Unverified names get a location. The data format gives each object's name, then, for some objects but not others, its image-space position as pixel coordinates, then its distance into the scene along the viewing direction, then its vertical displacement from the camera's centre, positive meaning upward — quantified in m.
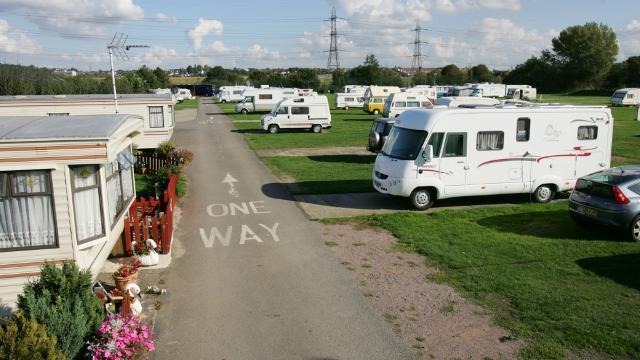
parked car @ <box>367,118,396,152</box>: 22.08 -1.79
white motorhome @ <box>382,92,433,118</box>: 37.09 -0.77
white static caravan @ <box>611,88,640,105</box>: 58.00 -0.96
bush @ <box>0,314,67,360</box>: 5.42 -2.62
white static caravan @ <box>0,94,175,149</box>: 23.69 -0.52
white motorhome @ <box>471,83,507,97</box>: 69.38 +0.17
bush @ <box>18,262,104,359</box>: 6.15 -2.61
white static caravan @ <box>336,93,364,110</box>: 58.25 -0.87
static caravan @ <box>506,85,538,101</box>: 69.88 -0.30
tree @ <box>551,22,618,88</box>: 98.81 +6.88
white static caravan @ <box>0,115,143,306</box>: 7.77 -1.60
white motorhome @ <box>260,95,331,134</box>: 34.56 -1.51
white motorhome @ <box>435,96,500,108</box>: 25.89 -0.50
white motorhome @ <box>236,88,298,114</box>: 51.25 -0.64
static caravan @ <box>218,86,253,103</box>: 71.88 +0.01
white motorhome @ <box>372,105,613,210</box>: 14.23 -1.74
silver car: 10.96 -2.43
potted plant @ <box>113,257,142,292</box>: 8.40 -2.98
